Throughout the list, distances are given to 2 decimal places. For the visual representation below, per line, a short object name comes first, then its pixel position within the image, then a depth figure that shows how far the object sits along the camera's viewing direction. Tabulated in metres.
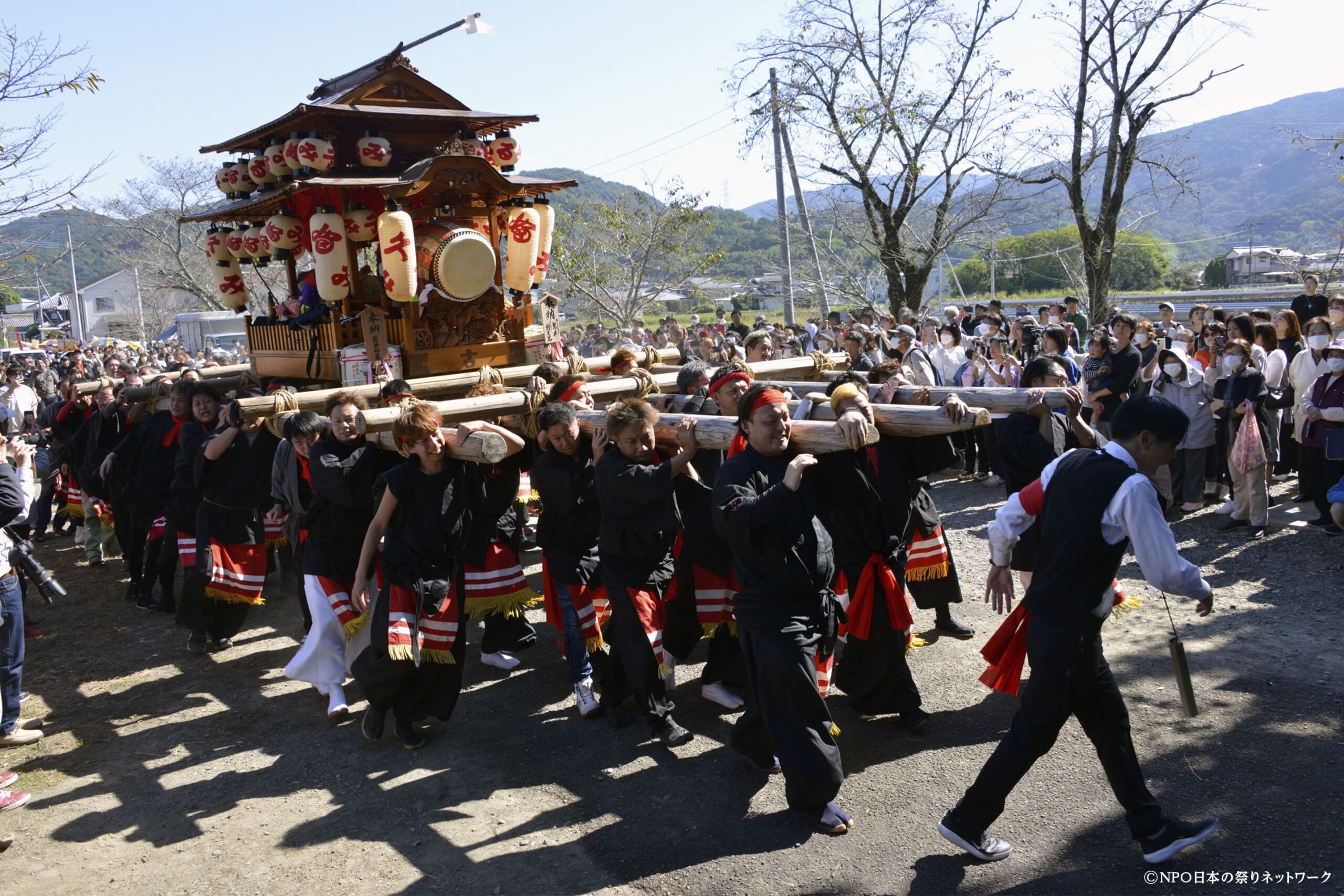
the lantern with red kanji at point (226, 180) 8.77
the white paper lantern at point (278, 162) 7.90
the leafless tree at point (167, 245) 27.95
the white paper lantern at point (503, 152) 8.62
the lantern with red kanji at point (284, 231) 8.17
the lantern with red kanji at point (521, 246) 8.32
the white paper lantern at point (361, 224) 7.83
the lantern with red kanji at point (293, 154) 7.67
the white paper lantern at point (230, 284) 9.44
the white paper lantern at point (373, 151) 7.91
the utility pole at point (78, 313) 36.97
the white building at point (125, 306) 42.62
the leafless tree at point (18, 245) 6.43
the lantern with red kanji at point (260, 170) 8.12
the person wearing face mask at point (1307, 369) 7.45
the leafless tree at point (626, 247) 18.48
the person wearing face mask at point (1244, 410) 7.25
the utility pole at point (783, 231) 16.89
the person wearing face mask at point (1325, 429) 6.76
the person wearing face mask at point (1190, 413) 7.94
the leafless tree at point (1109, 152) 13.02
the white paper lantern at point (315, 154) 7.61
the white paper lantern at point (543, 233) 8.54
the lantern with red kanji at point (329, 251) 7.67
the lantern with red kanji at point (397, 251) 7.22
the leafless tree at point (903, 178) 14.59
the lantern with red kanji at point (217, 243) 9.27
